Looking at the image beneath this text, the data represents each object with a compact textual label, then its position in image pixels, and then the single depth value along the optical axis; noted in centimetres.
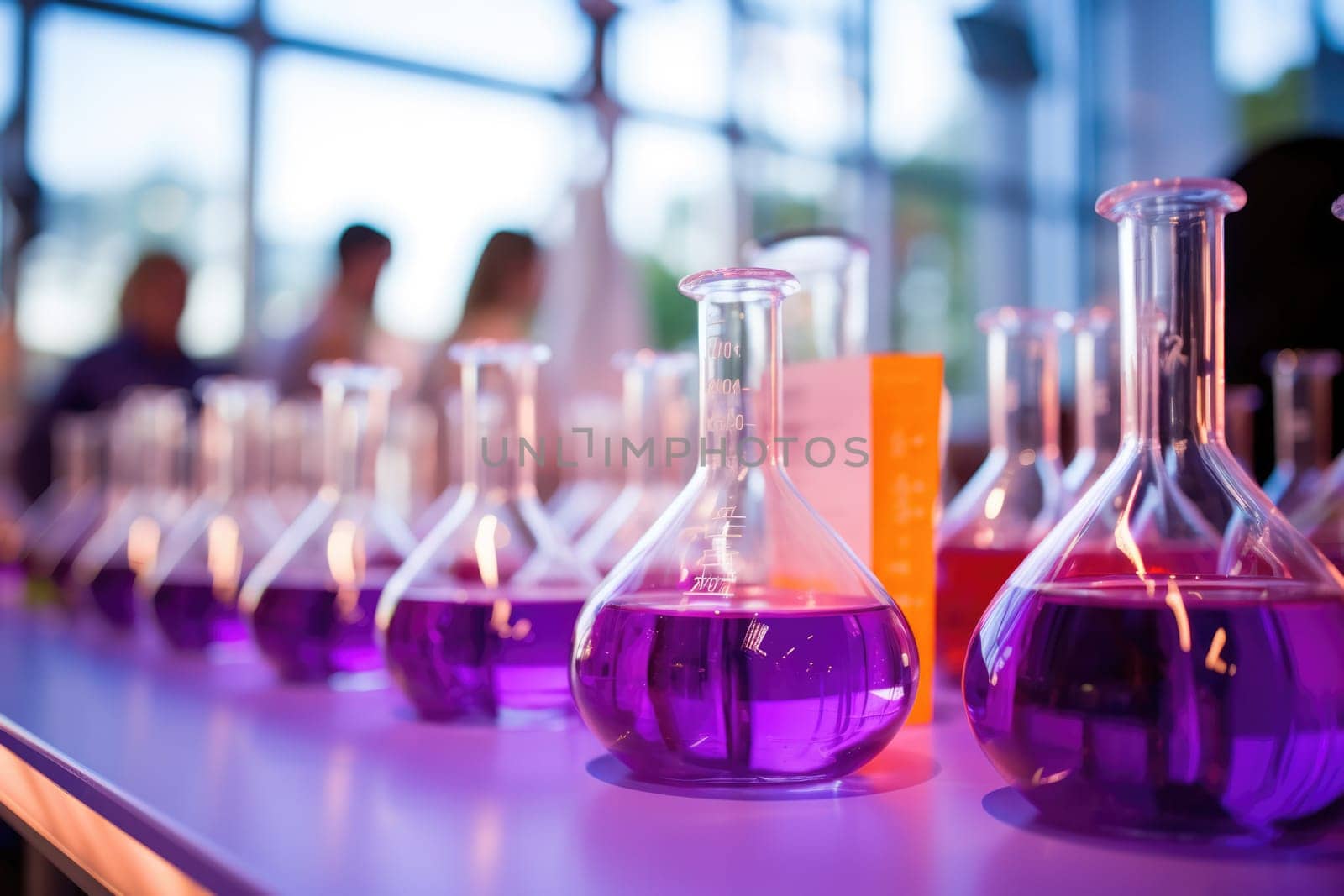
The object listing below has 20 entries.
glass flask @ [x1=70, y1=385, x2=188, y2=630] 147
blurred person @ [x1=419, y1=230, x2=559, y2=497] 317
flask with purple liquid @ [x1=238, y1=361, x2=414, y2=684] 101
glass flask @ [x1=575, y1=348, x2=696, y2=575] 102
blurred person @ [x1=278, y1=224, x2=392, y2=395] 328
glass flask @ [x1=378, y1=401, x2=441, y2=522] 206
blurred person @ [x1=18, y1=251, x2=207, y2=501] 282
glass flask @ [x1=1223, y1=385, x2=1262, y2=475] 127
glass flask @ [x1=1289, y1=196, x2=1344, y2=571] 92
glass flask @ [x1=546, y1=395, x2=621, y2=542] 141
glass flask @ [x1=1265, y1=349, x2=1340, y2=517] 112
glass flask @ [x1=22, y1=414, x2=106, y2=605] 178
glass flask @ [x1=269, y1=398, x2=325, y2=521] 141
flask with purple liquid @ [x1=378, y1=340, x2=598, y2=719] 81
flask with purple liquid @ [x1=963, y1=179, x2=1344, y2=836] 48
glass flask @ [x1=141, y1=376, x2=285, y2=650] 123
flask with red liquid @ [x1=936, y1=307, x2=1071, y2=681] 89
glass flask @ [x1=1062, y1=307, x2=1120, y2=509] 89
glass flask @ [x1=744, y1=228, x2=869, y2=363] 87
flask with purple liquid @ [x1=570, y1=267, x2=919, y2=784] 58
